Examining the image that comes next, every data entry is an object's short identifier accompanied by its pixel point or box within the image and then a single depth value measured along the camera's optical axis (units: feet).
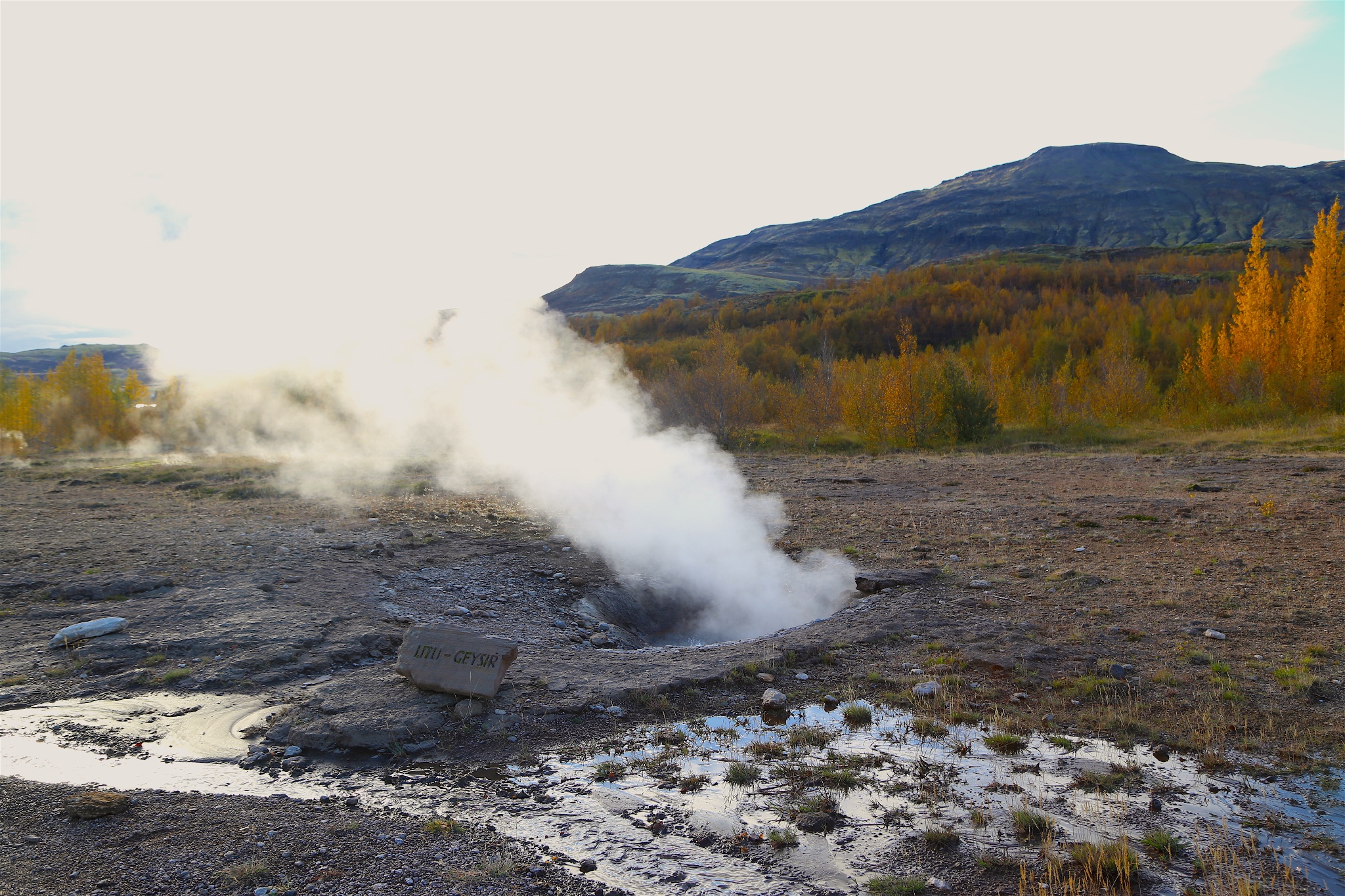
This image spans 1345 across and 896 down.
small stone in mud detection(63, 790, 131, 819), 15.03
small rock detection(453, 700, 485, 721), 19.92
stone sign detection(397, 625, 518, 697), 20.63
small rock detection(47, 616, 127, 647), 24.90
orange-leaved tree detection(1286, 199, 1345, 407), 103.14
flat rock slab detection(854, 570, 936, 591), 32.50
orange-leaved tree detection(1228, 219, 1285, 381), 115.65
